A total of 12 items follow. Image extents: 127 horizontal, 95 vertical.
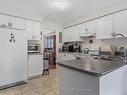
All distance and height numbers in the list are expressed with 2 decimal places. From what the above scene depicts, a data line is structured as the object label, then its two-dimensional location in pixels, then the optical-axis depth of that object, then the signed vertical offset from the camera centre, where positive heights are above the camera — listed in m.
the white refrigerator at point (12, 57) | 2.73 -0.28
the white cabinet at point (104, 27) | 3.32 +0.67
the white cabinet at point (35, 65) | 3.69 -0.69
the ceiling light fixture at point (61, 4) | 2.90 +1.31
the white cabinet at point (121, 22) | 2.96 +0.73
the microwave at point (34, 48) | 3.96 -0.05
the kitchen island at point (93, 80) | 1.06 -0.42
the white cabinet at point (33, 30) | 3.85 +0.68
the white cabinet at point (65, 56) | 4.57 -0.46
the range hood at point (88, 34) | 3.94 +0.51
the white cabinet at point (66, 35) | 5.23 +0.61
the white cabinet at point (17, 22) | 3.31 +0.84
